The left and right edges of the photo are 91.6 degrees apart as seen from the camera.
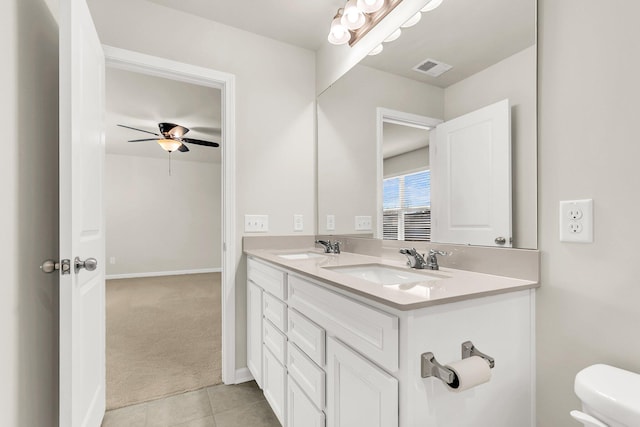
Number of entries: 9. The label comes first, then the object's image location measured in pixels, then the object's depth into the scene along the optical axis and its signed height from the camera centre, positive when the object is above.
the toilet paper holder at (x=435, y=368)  0.75 -0.39
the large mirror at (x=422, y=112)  1.06 +0.47
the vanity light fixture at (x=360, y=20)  1.62 +1.09
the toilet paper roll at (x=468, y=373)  0.73 -0.38
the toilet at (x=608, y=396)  0.65 -0.41
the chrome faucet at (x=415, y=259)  1.31 -0.20
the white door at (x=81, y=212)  1.07 +0.00
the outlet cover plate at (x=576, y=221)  0.88 -0.03
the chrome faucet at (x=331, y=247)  2.03 -0.23
